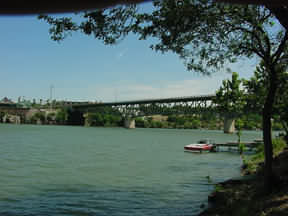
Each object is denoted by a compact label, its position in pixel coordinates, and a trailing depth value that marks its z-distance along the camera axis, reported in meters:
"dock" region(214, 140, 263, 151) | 57.02
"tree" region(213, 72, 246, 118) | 29.30
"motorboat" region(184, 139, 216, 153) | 55.25
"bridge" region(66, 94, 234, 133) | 129.38
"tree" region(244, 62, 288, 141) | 14.61
